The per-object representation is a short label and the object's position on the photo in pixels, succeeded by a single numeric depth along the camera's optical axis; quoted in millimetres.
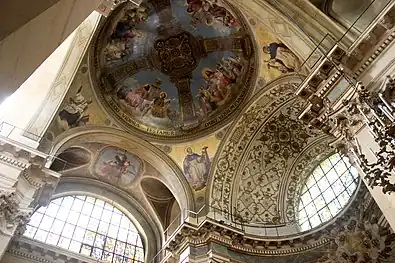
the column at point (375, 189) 5824
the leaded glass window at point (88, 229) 11758
